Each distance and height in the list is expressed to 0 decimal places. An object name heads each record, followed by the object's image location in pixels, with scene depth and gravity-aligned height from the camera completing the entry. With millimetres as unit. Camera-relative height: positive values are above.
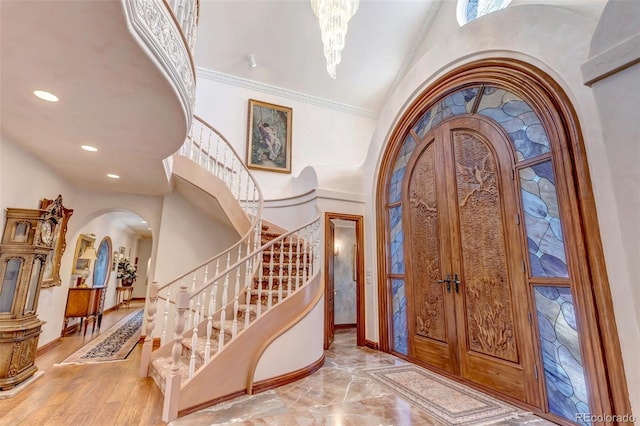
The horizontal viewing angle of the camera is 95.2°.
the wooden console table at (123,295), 9375 -1058
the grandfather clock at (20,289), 2908 -278
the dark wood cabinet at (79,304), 5359 -747
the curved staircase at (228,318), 2451 -571
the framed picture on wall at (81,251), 6043 +255
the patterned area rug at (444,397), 2371 -1204
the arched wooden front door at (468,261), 2734 +69
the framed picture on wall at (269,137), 6303 +2797
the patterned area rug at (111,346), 3942 -1282
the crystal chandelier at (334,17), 4113 +3478
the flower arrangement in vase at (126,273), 9484 -299
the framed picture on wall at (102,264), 7434 -15
